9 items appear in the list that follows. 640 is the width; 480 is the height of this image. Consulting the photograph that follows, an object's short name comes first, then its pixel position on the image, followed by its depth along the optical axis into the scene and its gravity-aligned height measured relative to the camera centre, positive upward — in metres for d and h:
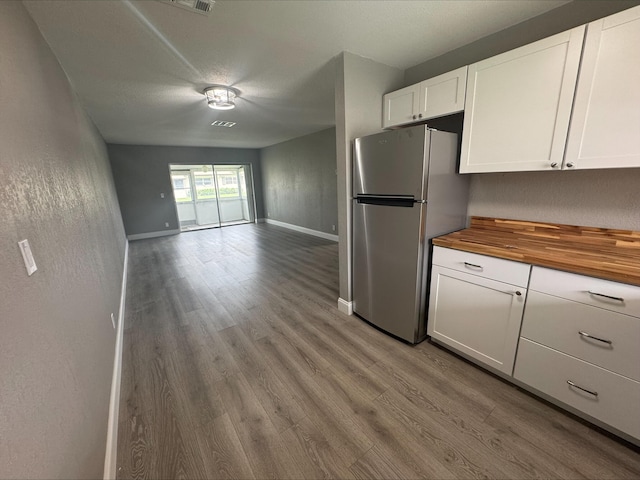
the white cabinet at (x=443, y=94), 1.85 +0.64
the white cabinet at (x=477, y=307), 1.56 -0.86
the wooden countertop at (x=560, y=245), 1.24 -0.43
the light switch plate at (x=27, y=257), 0.85 -0.21
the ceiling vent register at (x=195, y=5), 1.45 +1.05
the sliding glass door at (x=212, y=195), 7.68 -0.24
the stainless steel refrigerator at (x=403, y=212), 1.82 -0.25
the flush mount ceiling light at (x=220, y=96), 2.78 +1.01
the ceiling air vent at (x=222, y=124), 4.28 +1.07
